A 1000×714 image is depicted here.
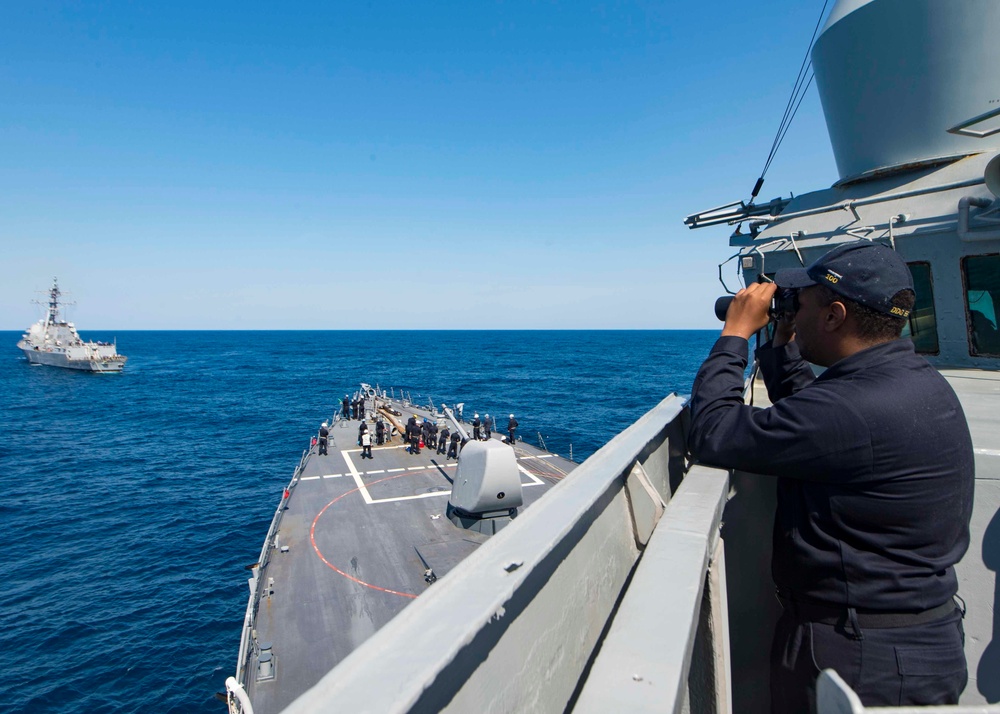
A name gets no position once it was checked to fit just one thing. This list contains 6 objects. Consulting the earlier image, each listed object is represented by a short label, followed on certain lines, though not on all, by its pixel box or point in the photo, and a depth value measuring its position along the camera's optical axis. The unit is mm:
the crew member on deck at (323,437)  28212
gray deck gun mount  16406
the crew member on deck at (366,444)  26762
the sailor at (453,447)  26656
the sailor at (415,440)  27531
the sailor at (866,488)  1771
